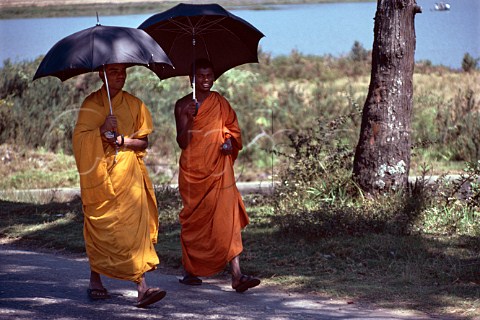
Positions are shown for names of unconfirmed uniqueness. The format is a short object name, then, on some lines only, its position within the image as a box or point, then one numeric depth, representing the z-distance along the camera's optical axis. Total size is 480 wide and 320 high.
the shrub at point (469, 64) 59.85
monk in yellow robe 13.82
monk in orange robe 15.42
